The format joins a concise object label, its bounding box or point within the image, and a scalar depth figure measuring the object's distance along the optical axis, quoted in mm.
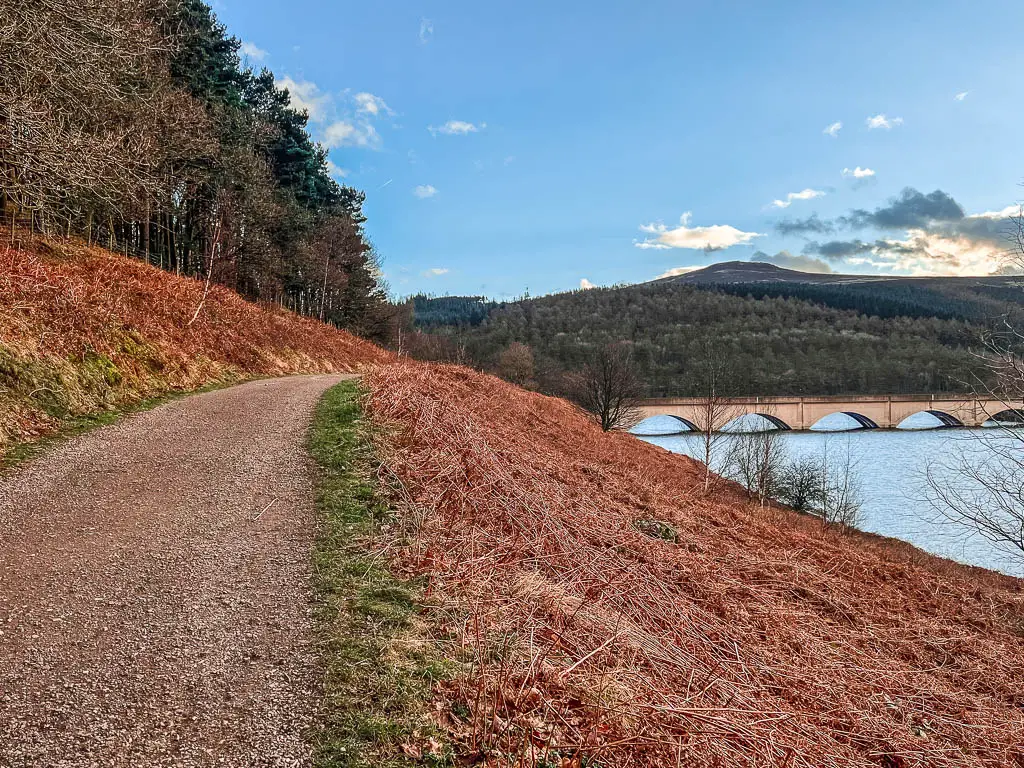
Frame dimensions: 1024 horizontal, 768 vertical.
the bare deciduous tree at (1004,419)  10328
